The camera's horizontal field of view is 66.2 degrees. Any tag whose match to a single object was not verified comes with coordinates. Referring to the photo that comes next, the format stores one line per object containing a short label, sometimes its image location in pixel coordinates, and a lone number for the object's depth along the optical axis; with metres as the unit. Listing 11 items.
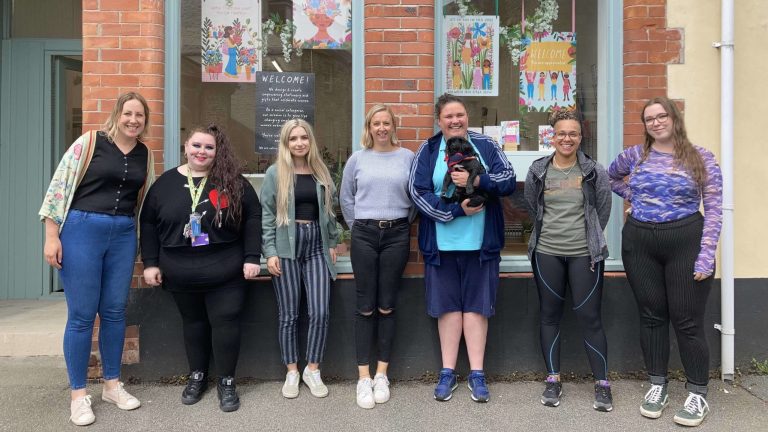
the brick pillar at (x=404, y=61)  4.23
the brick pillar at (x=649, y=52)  4.29
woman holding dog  3.74
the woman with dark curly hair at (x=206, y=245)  3.64
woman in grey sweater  3.82
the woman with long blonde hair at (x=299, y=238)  3.85
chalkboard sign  4.51
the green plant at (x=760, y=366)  4.35
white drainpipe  4.18
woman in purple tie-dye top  3.50
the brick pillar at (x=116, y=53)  4.09
